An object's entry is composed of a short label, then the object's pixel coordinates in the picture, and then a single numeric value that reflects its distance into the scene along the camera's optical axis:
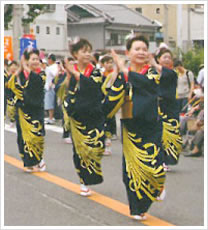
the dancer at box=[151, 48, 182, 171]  7.28
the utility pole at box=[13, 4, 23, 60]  19.12
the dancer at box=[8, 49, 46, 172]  7.66
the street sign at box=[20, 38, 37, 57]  17.94
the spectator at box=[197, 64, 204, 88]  11.38
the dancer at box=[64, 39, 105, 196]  6.32
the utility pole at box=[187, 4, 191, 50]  34.83
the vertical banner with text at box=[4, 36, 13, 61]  20.52
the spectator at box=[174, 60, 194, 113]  11.52
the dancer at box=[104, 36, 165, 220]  5.29
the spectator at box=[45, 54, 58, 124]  14.07
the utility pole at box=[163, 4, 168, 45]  20.00
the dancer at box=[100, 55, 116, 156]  9.77
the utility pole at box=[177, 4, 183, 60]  18.37
